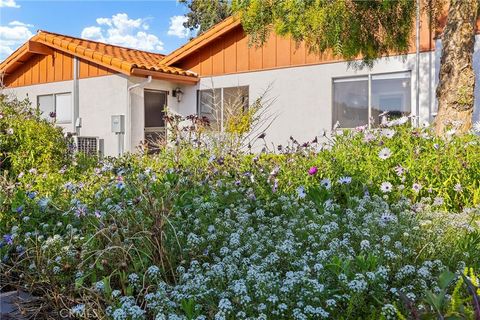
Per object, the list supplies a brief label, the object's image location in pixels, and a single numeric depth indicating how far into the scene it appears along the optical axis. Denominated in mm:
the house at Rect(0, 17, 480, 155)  9797
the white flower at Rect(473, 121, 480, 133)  5317
